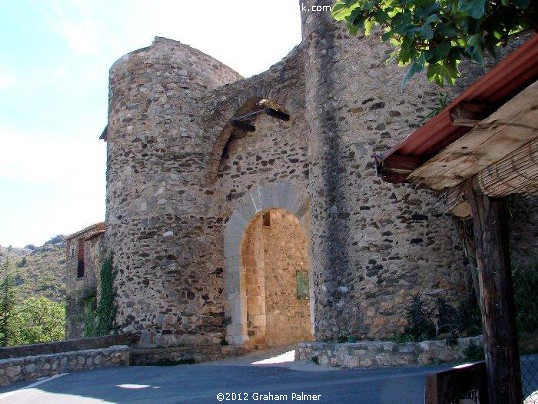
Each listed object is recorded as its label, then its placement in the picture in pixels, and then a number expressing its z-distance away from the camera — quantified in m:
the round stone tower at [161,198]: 11.22
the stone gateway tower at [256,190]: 8.43
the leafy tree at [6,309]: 20.42
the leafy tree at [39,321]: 23.64
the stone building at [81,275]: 16.22
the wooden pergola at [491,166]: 3.33
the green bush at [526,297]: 6.69
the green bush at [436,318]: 7.26
